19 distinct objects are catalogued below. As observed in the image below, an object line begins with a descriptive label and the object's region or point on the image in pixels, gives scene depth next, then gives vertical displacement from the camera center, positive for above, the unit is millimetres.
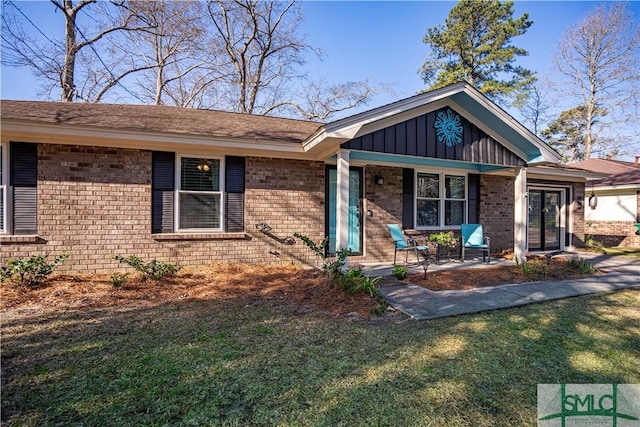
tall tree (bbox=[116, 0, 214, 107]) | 13131 +7902
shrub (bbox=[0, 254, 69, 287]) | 4918 -955
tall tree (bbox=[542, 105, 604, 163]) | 23812 +6395
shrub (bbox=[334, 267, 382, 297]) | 4871 -1062
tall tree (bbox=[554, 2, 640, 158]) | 18281 +9055
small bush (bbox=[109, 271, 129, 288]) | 5154 -1123
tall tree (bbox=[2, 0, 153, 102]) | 10789 +6109
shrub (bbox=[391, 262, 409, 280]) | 5968 -1086
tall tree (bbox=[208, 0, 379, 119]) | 17250 +8584
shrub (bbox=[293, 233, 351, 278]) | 5363 -824
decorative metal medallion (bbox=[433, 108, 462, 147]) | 6656 +1825
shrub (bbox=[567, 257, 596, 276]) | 6824 -1098
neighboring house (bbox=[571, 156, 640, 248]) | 12867 +268
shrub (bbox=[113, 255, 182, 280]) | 5641 -1014
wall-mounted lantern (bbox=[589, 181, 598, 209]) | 11711 +518
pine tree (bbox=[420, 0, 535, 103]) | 19625 +10690
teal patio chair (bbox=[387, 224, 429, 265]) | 7389 -575
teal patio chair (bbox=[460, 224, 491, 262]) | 7939 -552
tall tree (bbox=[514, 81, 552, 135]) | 23188 +8165
